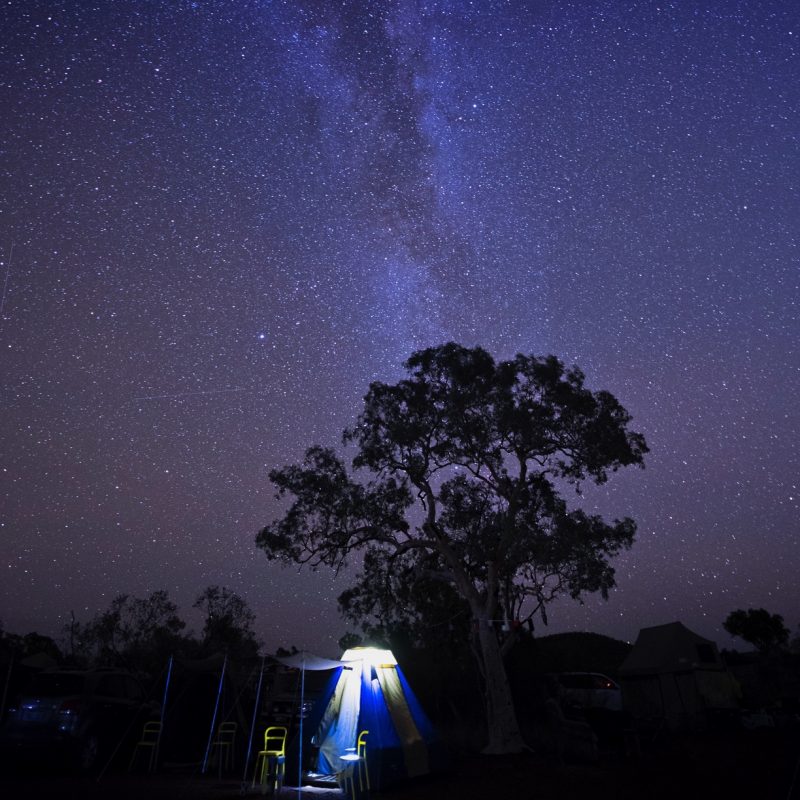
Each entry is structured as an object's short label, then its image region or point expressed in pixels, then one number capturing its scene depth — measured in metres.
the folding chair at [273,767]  12.75
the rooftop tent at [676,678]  28.38
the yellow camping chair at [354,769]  12.38
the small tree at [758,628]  55.54
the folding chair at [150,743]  14.52
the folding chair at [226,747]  16.03
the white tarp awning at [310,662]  14.31
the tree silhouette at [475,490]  20.89
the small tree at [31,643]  40.28
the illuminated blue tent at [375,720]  13.49
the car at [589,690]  23.62
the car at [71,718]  12.77
